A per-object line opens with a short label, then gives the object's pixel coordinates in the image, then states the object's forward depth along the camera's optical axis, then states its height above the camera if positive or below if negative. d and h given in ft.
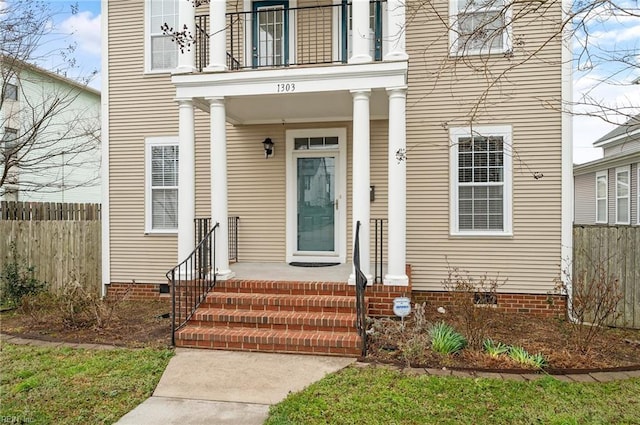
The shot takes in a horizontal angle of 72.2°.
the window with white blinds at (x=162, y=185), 27.94 +1.67
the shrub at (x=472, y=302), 17.25 -4.19
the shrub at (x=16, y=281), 26.78 -4.31
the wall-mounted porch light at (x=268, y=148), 27.12 +3.91
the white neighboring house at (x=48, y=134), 31.68 +7.20
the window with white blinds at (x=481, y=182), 24.47 +1.64
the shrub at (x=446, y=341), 16.64 -4.99
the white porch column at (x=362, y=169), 20.35 +1.95
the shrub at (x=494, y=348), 16.17 -5.22
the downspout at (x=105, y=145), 28.37 +4.30
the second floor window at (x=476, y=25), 24.00 +10.43
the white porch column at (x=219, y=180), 21.91 +1.55
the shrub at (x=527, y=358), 15.40 -5.29
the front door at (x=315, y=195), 27.02 +0.99
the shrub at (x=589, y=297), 17.19 -3.82
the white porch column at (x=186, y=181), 22.31 +1.55
